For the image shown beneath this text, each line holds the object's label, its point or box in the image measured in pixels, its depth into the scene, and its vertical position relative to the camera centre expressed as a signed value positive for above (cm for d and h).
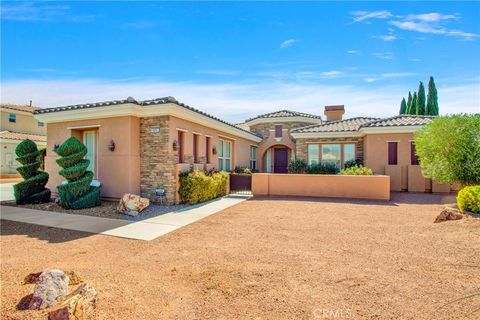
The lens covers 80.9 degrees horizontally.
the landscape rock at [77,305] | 306 -165
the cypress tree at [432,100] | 2897 +631
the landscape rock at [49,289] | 338 -158
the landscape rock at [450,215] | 810 -159
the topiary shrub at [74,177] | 1016 -58
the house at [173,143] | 1115 +94
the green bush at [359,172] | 1458 -59
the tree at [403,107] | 3559 +689
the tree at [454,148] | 1088 +49
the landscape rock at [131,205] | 956 -152
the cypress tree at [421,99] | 2978 +656
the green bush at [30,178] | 1154 -71
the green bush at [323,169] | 1719 -51
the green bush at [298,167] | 1852 -41
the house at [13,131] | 2591 +318
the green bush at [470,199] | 823 -116
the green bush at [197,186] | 1164 -109
